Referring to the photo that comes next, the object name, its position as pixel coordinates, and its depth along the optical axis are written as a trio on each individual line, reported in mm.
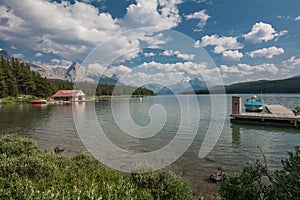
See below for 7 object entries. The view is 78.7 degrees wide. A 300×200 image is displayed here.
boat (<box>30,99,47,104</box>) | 79725
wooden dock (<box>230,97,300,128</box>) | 27141
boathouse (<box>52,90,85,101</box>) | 99750
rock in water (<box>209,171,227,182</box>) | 10159
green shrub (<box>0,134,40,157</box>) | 10875
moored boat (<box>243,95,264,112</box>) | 41438
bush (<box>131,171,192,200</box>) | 6136
